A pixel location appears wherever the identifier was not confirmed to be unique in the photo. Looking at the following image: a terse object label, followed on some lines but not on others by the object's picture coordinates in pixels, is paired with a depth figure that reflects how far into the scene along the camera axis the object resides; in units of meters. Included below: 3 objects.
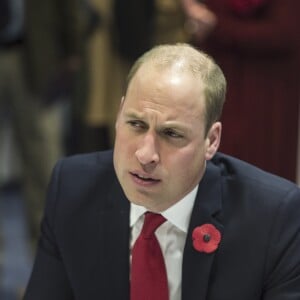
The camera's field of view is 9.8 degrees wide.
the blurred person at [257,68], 5.98
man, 3.21
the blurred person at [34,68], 6.84
